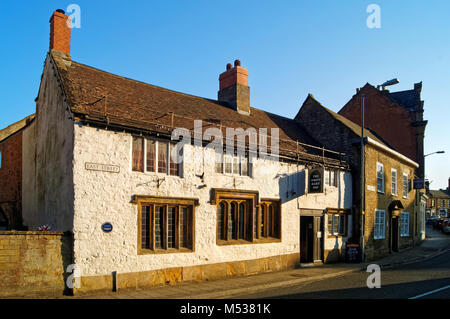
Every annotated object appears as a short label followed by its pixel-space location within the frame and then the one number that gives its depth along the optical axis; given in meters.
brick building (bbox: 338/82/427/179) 33.81
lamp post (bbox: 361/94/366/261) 21.09
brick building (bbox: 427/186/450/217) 89.36
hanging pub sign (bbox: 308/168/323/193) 18.33
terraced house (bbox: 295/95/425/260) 22.08
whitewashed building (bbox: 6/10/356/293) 11.76
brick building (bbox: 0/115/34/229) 18.33
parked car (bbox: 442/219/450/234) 44.97
